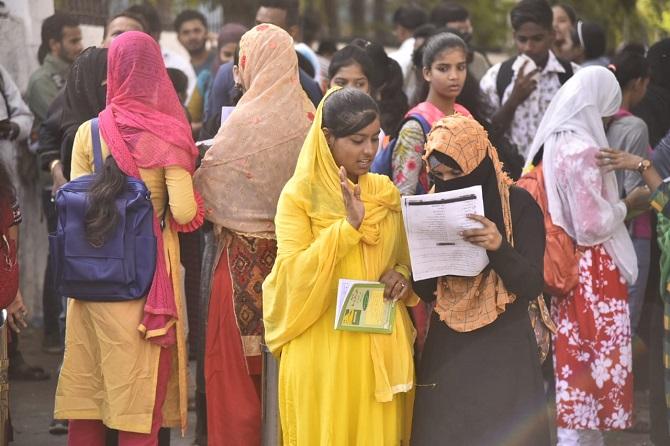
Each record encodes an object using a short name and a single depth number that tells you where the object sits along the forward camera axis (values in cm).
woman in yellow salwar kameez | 1017
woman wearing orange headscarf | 979
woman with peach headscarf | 1187
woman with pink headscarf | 1130
